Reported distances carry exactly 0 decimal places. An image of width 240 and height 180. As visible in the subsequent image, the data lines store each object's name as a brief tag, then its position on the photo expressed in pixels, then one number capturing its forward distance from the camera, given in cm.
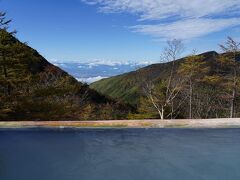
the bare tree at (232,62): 1297
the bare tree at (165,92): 1416
